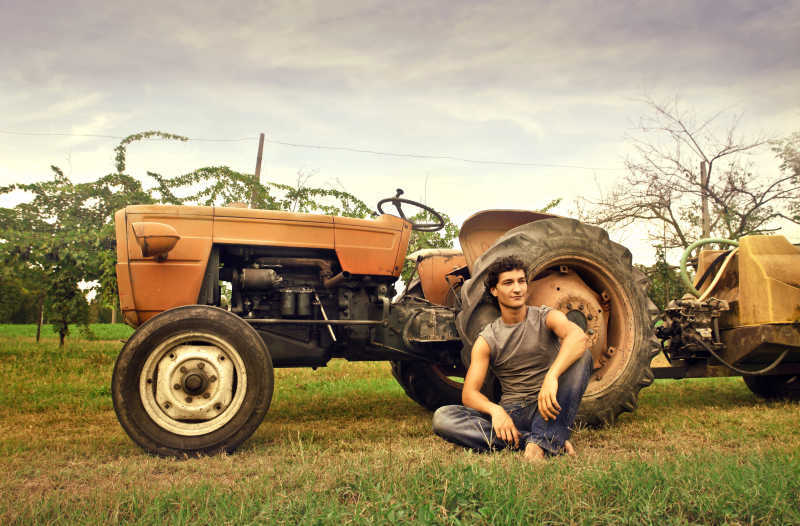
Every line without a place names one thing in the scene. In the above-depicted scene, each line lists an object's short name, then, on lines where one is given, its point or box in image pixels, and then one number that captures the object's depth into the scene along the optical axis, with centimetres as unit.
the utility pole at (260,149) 1614
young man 282
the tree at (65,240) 885
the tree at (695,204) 1393
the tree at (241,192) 1072
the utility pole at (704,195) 1438
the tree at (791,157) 1338
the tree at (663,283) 1119
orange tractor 322
